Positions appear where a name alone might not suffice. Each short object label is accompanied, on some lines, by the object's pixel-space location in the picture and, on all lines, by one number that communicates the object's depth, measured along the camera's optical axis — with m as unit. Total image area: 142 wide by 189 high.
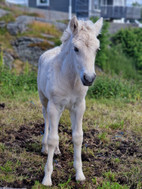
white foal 2.94
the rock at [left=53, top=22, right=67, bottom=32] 15.19
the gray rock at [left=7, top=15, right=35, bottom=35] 13.30
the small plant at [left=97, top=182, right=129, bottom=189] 3.40
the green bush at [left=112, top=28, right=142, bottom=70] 14.75
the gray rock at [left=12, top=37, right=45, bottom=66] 12.09
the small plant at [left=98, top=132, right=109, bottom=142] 4.96
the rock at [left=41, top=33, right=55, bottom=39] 13.47
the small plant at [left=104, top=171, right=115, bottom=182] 3.73
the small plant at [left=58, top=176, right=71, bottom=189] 3.41
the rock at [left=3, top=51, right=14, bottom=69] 10.57
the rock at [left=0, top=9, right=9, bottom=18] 14.60
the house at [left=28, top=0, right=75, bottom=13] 22.50
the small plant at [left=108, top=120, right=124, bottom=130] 5.64
